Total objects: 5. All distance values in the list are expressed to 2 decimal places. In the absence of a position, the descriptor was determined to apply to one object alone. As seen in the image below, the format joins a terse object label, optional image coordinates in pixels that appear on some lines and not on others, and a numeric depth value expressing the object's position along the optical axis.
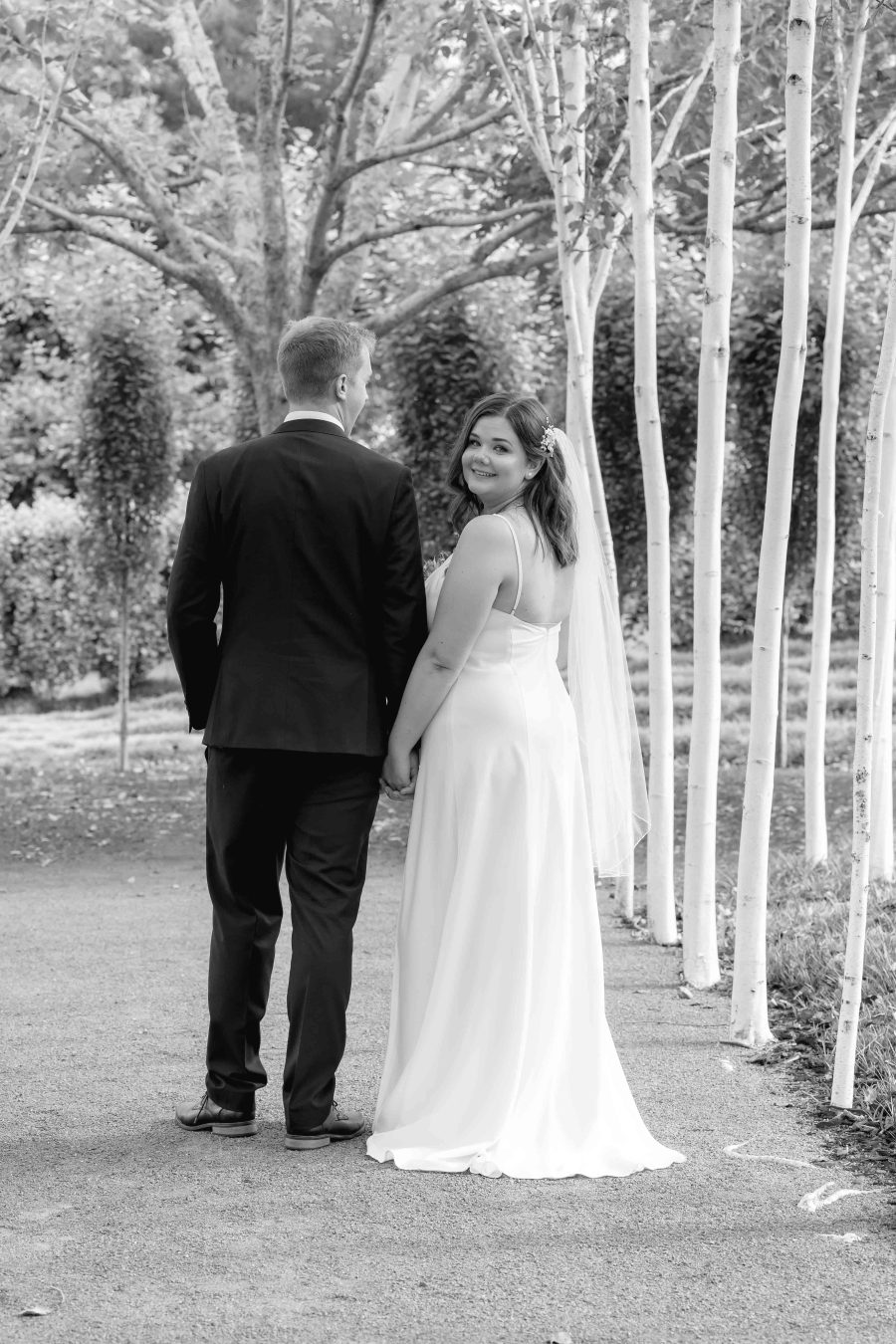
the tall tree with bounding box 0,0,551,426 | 20.09
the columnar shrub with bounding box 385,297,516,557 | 23.50
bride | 7.55
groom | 7.47
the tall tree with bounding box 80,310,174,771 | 24.94
